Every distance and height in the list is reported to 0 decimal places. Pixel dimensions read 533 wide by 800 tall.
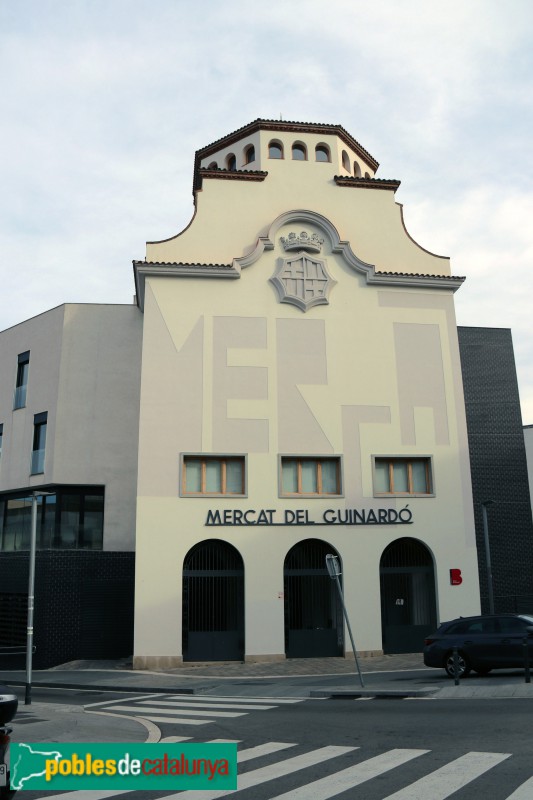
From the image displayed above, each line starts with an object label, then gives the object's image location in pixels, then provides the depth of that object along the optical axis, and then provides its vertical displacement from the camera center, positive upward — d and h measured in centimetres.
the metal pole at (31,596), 1718 -8
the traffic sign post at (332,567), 1775 +49
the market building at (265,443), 2584 +551
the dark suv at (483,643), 1777 -140
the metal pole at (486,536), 2842 +186
